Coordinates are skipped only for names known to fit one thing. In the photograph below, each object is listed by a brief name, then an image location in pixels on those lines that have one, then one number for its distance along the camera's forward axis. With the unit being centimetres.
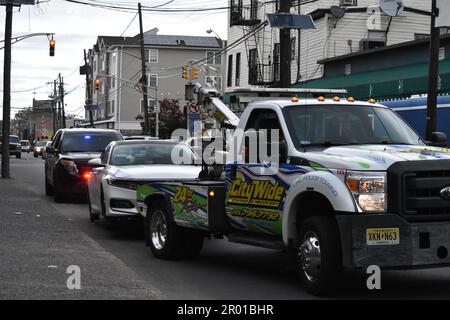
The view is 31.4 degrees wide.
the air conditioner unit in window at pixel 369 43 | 3616
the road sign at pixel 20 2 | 3253
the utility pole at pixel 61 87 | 10308
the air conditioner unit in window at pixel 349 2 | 3719
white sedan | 1327
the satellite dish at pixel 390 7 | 2541
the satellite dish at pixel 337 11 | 3200
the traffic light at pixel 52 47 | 4062
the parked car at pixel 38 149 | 7230
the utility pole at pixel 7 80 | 3203
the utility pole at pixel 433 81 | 2002
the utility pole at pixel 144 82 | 4938
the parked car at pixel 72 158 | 1917
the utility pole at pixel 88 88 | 7561
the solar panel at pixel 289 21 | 2080
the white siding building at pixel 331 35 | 3578
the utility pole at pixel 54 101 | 11681
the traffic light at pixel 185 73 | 4553
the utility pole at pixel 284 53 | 2256
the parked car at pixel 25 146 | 10212
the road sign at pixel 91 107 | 6016
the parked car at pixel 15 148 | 6306
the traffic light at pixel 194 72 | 4459
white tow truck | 757
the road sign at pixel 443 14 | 2081
